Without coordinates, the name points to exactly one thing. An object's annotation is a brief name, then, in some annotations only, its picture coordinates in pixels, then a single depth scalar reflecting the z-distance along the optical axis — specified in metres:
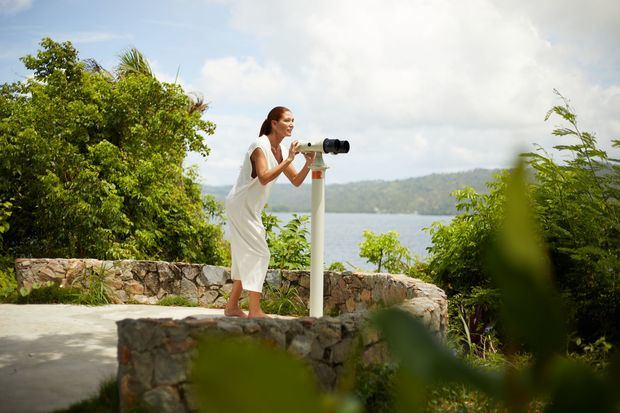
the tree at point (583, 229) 5.65
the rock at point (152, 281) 7.77
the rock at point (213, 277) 7.70
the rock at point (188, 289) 7.72
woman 5.38
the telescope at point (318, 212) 5.08
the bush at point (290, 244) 8.47
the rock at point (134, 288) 7.69
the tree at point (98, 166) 9.75
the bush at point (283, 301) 7.12
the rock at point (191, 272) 7.74
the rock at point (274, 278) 7.45
